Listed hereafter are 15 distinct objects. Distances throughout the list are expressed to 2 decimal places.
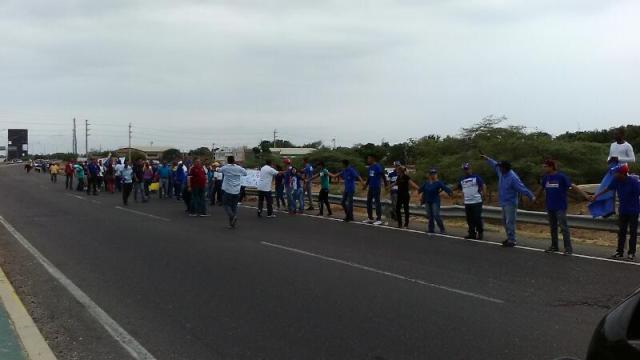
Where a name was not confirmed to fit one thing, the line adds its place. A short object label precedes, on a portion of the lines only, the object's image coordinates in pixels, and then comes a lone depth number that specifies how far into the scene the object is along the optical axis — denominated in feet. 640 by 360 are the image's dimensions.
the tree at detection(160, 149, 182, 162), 332.43
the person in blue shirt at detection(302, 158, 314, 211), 69.62
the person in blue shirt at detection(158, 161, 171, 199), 91.35
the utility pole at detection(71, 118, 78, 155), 399.03
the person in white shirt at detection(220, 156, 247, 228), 52.39
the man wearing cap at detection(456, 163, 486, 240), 45.37
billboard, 437.99
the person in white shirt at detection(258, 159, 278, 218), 60.08
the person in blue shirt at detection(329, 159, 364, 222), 58.23
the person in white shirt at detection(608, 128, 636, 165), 42.61
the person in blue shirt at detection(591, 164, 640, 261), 35.29
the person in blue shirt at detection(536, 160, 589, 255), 37.83
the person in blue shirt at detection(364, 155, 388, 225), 55.88
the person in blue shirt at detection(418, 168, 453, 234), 48.78
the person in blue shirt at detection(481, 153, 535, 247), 40.93
